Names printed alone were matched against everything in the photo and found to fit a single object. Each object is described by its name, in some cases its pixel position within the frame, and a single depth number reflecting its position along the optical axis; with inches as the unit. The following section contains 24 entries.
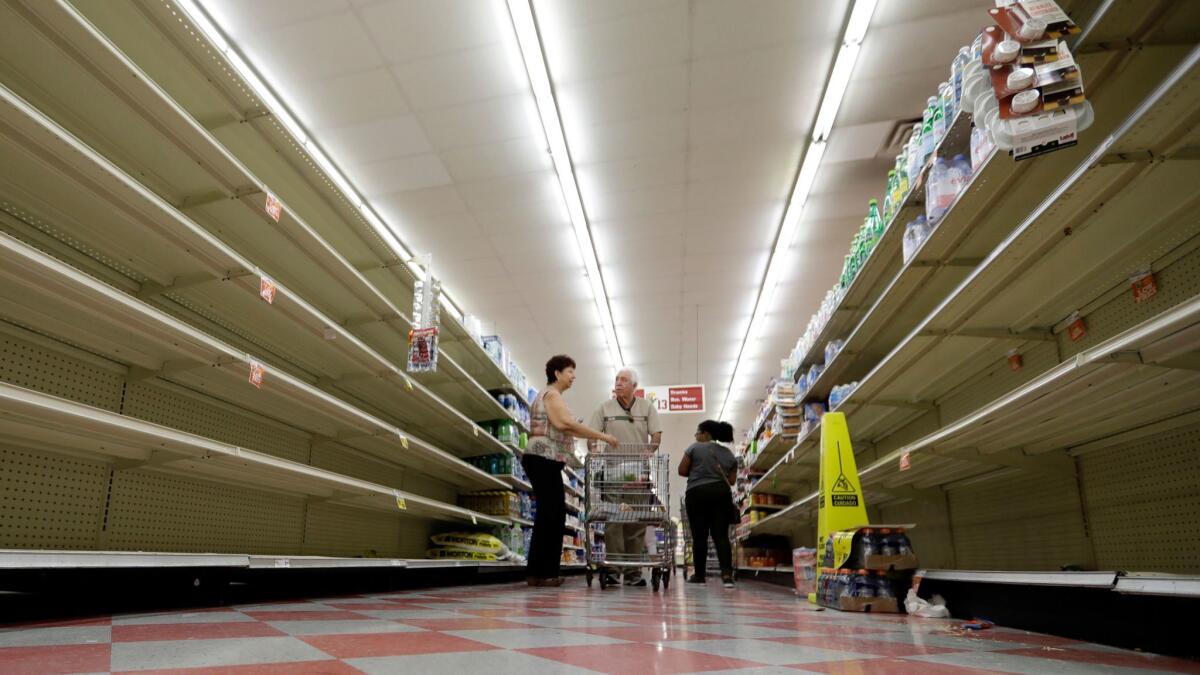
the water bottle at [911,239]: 118.2
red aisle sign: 491.8
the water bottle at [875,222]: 145.9
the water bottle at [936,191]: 106.6
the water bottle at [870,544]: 113.9
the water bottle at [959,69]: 99.3
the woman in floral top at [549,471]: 188.1
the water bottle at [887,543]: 113.8
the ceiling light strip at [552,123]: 180.2
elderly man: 203.2
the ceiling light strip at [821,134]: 181.2
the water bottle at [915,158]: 119.3
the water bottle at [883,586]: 112.1
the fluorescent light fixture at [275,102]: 170.7
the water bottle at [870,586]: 113.2
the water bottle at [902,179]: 125.3
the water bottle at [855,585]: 114.8
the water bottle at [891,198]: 133.5
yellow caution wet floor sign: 134.3
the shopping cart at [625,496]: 192.1
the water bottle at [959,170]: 105.3
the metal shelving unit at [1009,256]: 67.9
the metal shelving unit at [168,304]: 81.4
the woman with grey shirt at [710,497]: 204.2
